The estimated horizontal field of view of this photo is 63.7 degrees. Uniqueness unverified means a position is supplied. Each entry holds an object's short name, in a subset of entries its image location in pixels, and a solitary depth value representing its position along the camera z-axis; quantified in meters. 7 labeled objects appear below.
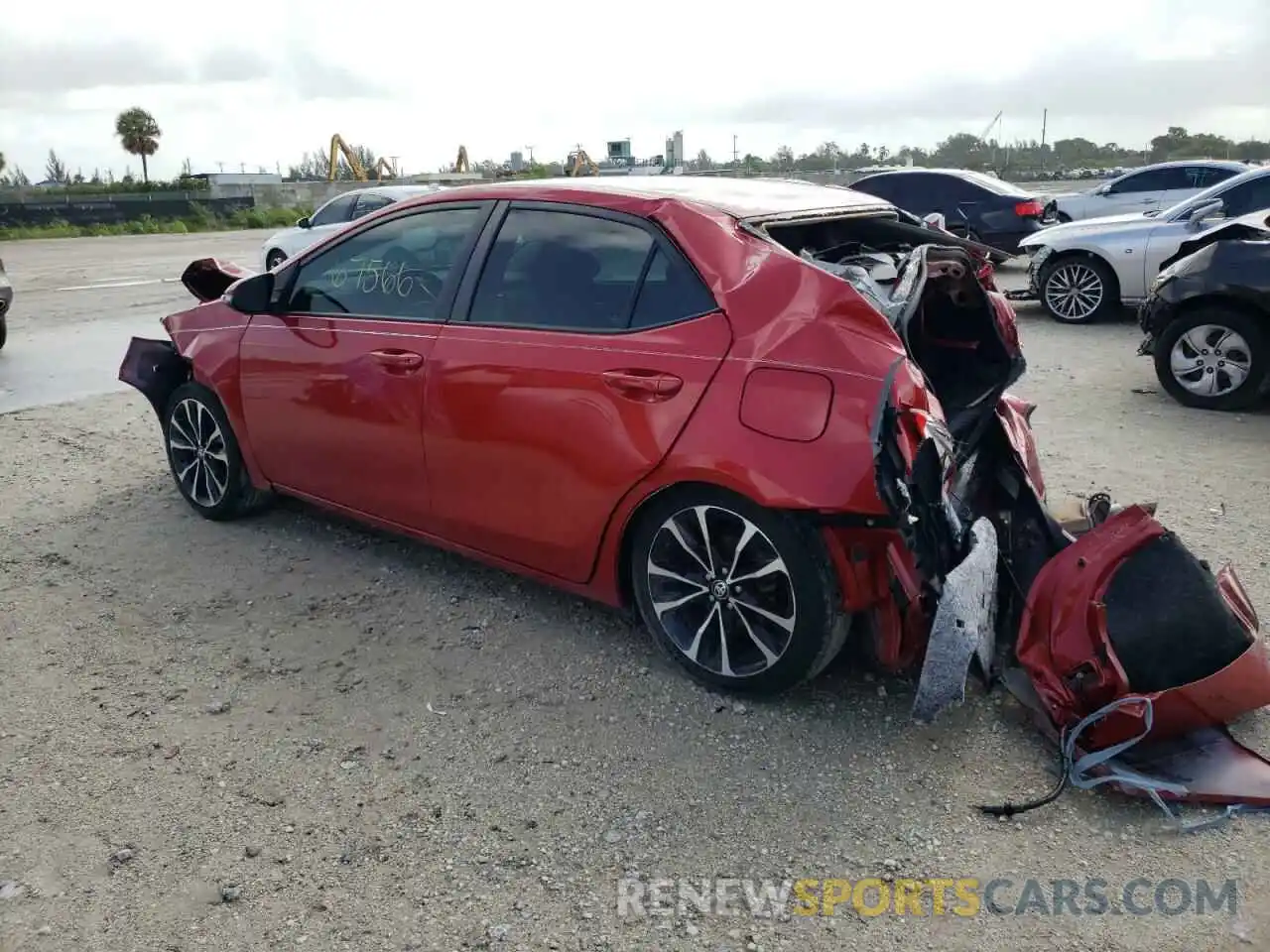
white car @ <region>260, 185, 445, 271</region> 15.96
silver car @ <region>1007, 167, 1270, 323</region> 10.41
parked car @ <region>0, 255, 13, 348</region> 9.98
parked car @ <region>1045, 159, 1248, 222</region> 16.78
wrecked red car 3.07
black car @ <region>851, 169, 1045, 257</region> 14.99
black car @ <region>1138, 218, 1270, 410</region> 6.93
